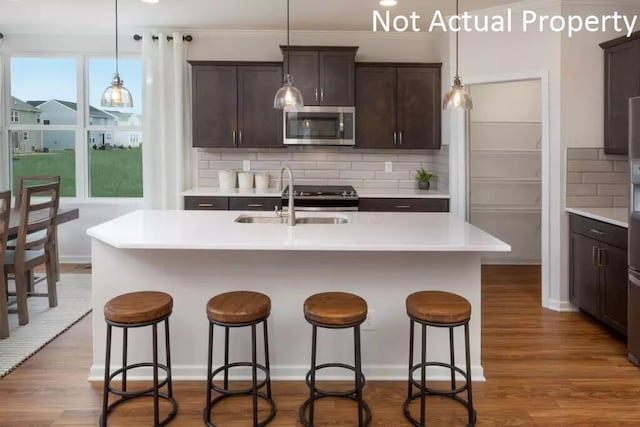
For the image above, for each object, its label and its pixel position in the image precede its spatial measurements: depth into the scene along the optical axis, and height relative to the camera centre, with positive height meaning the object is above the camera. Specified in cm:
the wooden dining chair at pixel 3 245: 368 -36
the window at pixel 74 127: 607 +76
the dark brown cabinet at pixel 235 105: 544 +89
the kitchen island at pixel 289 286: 305 -54
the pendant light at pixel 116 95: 355 +65
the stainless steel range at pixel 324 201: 509 -8
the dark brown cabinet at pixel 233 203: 527 -10
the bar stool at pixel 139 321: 252 -61
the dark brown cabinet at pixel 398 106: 546 +87
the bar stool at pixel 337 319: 248 -59
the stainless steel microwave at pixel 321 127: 538 +66
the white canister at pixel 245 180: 564 +13
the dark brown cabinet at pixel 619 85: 396 +80
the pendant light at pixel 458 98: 344 +60
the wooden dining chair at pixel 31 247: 397 -43
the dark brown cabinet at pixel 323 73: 534 +119
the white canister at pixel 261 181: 565 +12
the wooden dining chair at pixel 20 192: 470 -1
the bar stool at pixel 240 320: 252 -61
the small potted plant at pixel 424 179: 568 +13
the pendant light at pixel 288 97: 334 +59
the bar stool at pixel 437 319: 251 -60
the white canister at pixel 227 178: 562 +15
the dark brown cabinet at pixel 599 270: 365 -59
